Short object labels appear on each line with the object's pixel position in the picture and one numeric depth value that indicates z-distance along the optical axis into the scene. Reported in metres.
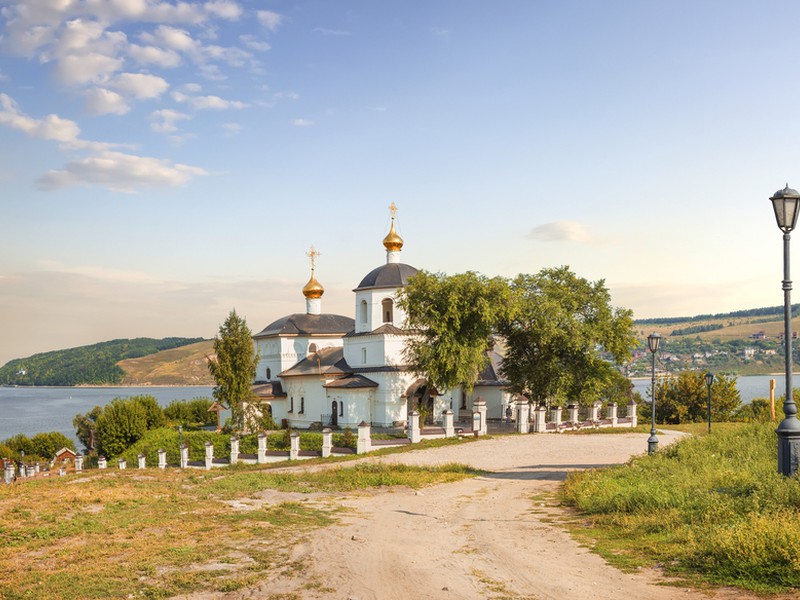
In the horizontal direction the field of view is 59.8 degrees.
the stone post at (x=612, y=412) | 36.88
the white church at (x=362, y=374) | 41.53
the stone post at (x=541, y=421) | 33.41
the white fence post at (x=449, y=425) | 31.55
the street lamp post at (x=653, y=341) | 22.50
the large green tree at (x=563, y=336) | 36.44
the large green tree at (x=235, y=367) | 41.84
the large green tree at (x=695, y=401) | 41.62
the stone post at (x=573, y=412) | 35.78
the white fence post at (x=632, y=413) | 38.19
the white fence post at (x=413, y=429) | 30.19
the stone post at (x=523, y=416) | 33.28
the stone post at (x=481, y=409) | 31.84
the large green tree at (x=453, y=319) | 34.59
